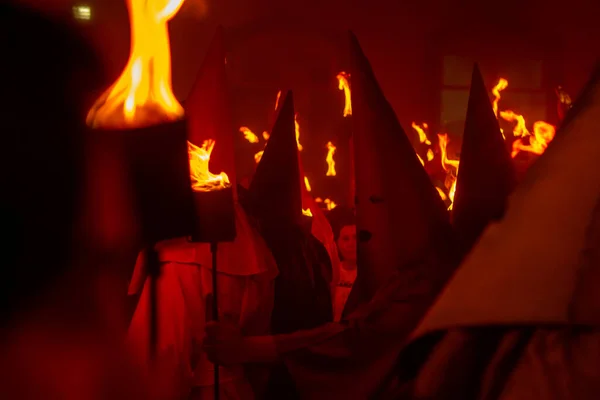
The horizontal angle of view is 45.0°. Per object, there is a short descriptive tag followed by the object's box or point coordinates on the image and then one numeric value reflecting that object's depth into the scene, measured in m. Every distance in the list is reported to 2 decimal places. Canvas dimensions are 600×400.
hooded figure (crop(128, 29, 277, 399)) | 2.94
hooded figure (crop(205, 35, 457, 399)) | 2.95
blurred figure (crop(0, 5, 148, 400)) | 1.37
